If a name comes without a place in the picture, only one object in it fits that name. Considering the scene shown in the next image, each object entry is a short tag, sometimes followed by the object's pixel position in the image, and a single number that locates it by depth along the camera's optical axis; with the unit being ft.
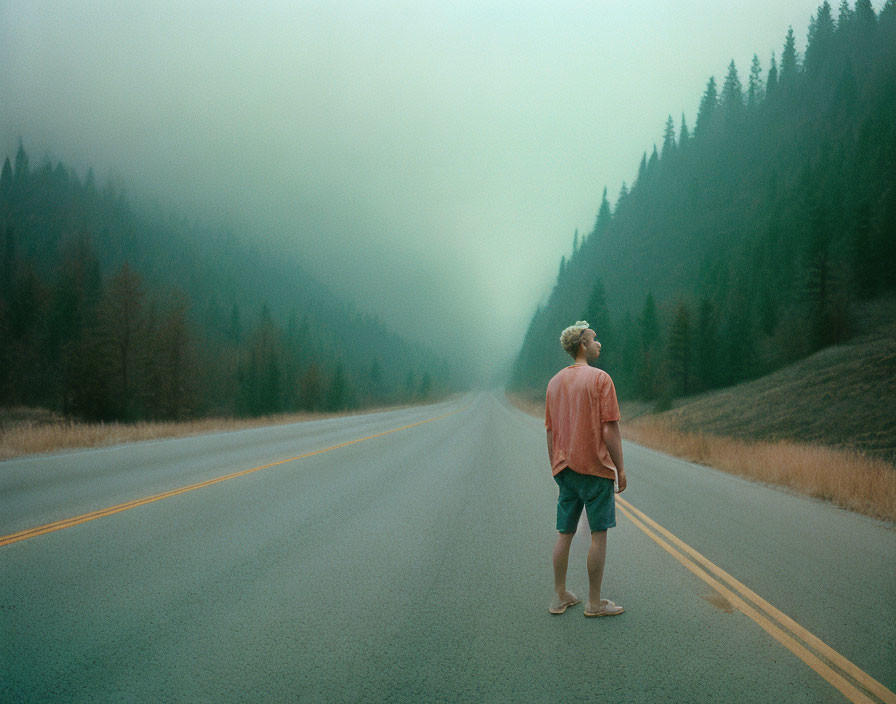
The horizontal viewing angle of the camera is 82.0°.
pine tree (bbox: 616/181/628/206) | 464.65
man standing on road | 12.13
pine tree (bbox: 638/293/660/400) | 206.39
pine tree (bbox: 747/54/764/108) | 463.01
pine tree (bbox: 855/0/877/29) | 419.54
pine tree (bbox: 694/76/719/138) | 450.30
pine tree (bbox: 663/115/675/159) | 450.30
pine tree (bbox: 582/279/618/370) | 204.64
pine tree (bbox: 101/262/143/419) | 148.97
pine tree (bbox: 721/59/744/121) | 442.09
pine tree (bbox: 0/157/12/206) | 473.96
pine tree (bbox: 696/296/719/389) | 207.72
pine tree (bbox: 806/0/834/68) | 423.23
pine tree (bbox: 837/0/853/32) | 434.71
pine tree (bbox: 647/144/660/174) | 460.30
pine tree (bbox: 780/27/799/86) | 428.15
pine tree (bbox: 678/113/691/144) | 445.37
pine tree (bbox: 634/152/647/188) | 461.78
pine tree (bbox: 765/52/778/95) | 428.72
